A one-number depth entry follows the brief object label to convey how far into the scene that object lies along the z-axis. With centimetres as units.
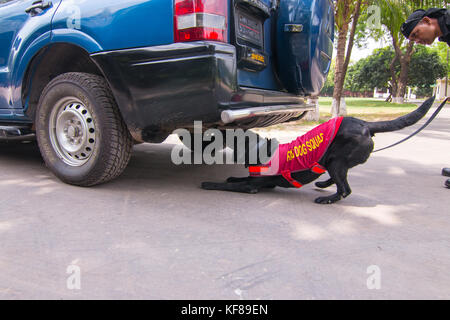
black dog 278
